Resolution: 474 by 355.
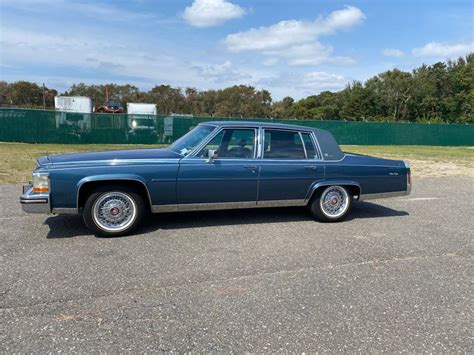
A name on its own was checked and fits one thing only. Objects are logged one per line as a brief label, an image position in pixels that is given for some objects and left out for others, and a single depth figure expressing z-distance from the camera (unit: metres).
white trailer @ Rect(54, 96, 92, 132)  20.38
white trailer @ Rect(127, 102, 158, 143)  22.06
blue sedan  4.68
